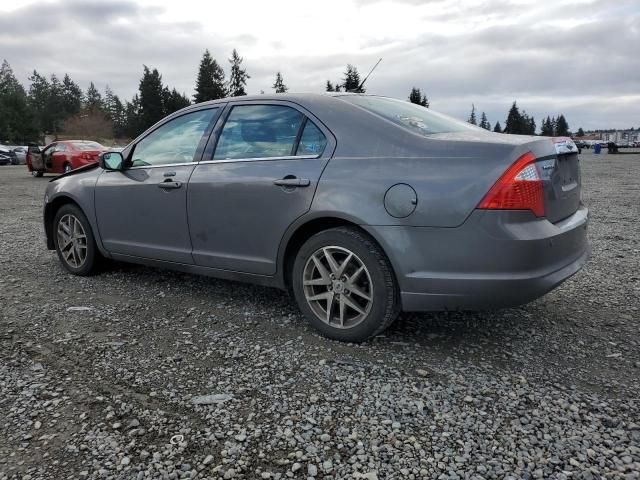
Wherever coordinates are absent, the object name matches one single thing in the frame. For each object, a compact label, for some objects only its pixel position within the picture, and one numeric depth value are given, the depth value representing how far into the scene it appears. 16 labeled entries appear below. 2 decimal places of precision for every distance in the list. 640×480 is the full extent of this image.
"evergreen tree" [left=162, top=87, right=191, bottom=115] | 78.69
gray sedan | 2.79
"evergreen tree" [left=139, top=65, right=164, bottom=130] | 78.62
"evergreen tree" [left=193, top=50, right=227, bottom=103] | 77.38
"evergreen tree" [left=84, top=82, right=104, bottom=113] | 108.34
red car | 18.28
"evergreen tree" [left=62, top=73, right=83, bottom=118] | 102.20
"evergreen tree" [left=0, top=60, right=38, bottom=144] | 69.38
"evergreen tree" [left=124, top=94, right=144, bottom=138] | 82.81
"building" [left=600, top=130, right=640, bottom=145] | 70.31
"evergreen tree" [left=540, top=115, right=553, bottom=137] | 112.50
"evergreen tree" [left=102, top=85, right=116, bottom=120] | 106.25
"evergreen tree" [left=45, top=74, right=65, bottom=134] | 92.00
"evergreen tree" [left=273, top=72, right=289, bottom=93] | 83.06
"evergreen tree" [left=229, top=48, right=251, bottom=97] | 87.69
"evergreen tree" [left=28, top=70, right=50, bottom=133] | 86.21
